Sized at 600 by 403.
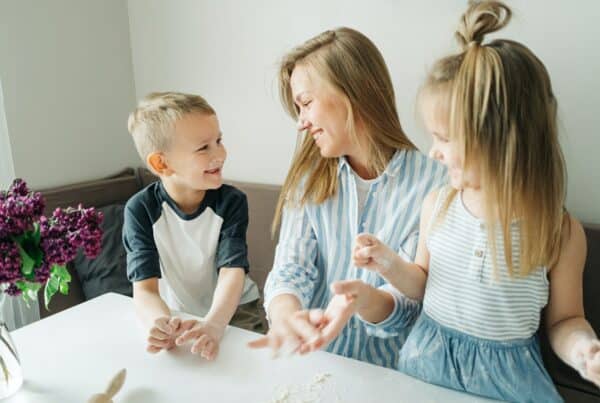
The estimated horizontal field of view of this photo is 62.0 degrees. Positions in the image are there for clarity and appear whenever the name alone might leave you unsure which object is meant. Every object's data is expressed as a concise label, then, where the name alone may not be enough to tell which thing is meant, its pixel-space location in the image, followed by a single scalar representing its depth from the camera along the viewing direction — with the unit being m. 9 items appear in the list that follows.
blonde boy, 1.28
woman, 1.16
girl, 0.81
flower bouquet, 0.86
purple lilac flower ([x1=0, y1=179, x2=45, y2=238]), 0.86
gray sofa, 1.33
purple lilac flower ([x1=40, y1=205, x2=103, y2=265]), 0.90
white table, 0.87
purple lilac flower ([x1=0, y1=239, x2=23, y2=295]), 0.85
